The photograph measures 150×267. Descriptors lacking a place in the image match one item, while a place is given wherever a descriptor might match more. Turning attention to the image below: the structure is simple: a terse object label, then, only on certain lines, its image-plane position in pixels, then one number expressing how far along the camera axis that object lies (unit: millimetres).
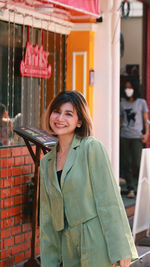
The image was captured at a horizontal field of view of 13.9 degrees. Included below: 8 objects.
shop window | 6812
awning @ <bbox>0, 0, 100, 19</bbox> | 6150
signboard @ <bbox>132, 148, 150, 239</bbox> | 7914
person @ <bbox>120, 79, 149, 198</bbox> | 10969
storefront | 6602
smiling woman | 3670
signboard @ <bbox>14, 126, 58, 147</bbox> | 6109
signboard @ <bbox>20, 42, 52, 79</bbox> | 7055
